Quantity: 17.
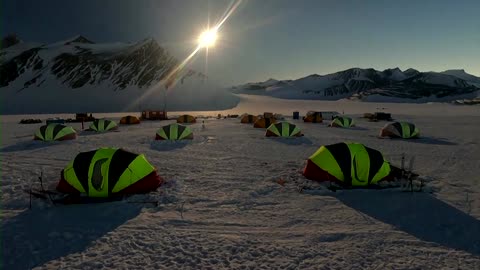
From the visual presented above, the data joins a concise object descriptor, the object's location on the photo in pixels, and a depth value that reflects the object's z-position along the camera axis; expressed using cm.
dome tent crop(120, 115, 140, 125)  4022
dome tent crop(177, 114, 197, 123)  4272
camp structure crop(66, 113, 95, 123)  4644
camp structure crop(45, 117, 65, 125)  4148
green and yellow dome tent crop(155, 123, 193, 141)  2283
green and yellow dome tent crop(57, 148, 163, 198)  948
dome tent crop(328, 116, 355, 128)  3422
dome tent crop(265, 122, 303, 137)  2412
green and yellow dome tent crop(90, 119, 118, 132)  2993
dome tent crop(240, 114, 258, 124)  3991
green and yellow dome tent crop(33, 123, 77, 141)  2250
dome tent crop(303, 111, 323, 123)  4166
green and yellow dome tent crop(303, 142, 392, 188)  1057
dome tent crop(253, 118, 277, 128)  3253
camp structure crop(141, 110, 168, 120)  5009
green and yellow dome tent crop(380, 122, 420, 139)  2359
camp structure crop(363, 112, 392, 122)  4636
